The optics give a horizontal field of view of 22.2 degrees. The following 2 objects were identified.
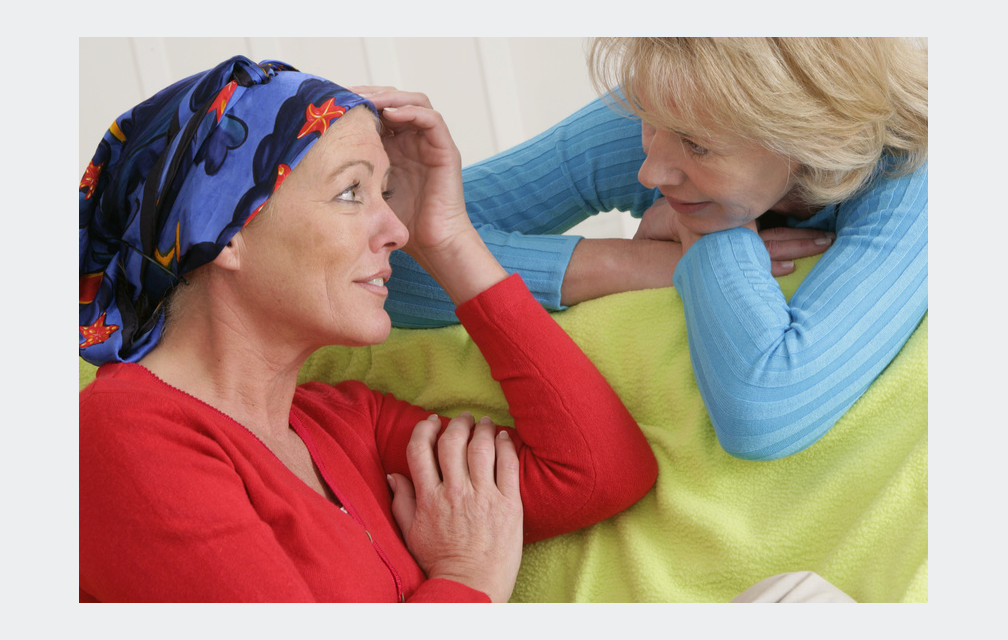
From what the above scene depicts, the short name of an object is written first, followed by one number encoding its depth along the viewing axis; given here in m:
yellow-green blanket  1.87
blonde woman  1.89
